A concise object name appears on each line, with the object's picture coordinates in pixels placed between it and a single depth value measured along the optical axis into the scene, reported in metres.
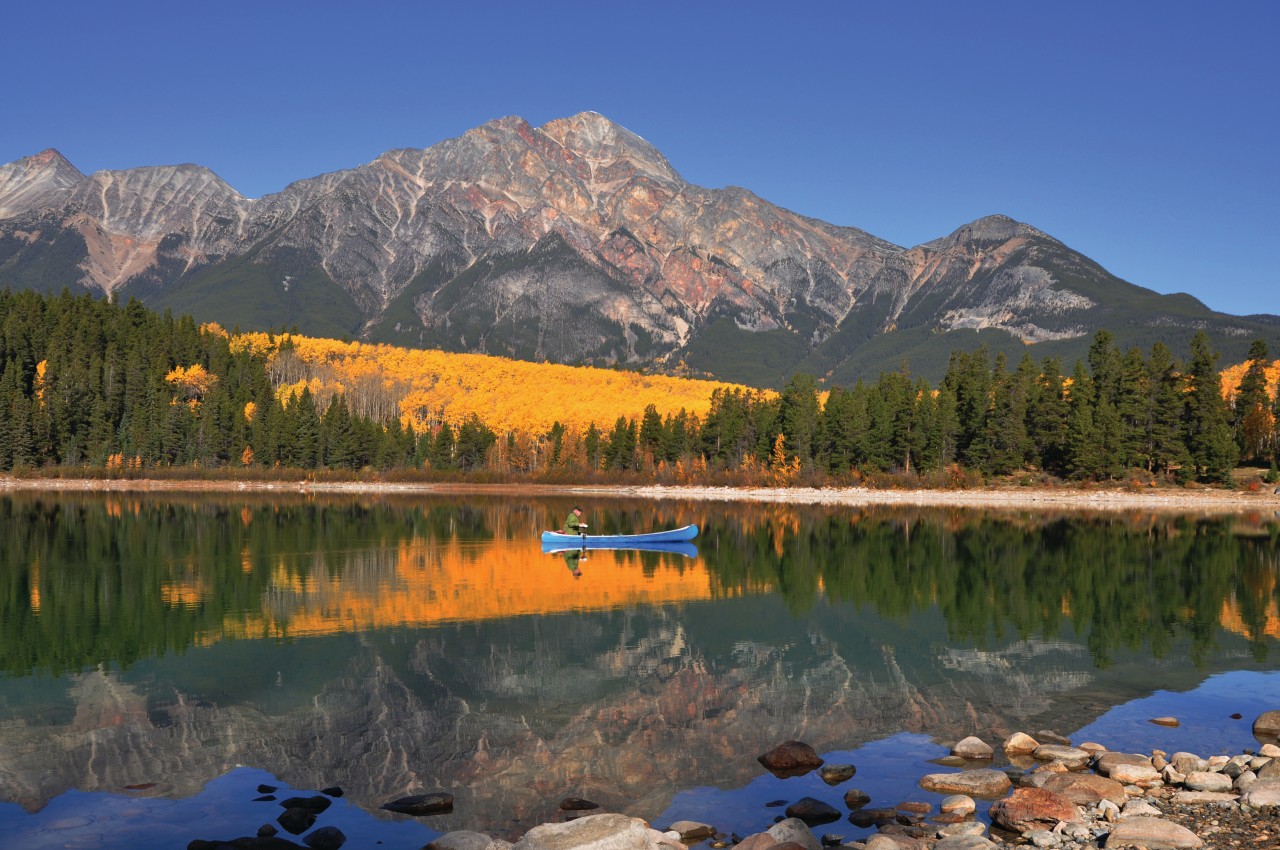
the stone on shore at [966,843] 14.34
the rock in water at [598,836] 13.70
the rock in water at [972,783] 17.45
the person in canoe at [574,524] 63.03
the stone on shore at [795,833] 14.53
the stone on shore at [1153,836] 14.08
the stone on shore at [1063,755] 19.06
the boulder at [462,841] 14.58
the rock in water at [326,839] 15.12
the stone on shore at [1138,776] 17.58
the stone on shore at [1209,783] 16.91
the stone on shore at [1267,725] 21.41
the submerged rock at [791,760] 19.08
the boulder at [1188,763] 18.03
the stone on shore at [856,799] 17.09
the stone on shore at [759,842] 14.28
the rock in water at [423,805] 16.89
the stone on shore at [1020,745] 19.98
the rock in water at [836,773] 18.48
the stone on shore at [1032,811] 15.54
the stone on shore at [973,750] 19.78
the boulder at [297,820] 15.85
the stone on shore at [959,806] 16.33
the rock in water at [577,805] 16.78
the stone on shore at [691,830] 15.43
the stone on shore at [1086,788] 16.52
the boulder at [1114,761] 18.28
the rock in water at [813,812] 16.20
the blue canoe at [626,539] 62.90
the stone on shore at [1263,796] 15.81
